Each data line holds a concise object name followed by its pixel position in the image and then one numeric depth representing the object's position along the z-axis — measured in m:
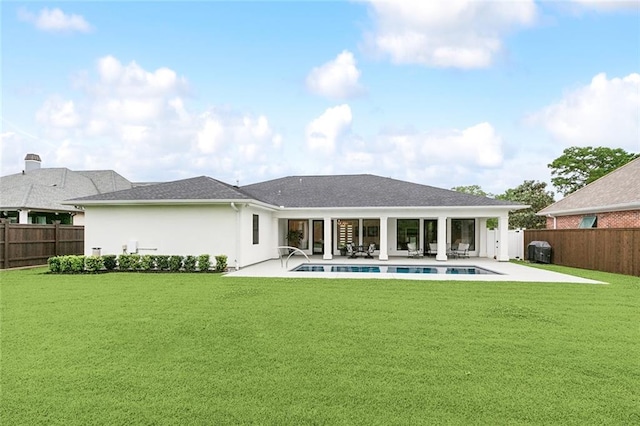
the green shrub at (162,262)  14.50
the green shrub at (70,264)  13.98
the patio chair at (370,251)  20.72
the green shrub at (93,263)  14.29
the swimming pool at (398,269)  15.05
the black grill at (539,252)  18.60
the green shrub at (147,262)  14.54
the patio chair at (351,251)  20.64
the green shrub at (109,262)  14.75
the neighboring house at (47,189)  22.86
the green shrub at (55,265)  13.96
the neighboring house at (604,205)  16.95
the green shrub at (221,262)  14.35
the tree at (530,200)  37.09
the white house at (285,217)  15.62
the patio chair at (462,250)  20.80
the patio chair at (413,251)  20.77
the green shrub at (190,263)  14.42
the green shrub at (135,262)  14.62
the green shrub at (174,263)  14.44
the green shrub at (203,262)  14.31
